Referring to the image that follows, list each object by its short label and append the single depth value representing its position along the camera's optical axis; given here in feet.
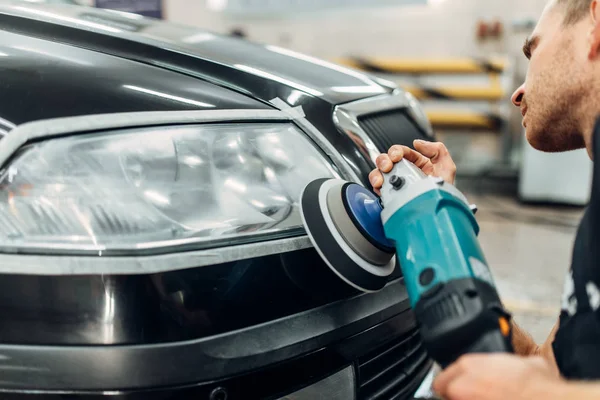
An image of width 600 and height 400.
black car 2.50
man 2.12
